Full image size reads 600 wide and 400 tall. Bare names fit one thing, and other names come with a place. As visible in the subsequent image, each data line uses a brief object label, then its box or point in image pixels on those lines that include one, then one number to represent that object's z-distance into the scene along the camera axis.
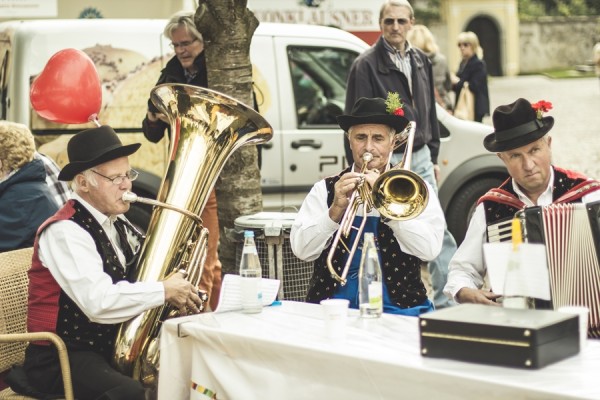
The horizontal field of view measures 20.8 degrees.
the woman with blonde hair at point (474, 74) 18.86
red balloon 9.22
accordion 5.90
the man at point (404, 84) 10.52
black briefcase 4.63
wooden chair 6.72
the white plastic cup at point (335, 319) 5.39
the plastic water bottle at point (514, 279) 5.06
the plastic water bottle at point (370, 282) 5.91
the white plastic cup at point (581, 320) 4.94
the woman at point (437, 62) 17.14
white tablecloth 4.54
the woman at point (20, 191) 8.27
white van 12.01
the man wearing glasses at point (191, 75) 10.16
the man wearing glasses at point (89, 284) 6.29
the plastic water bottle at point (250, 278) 6.15
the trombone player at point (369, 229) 6.98
